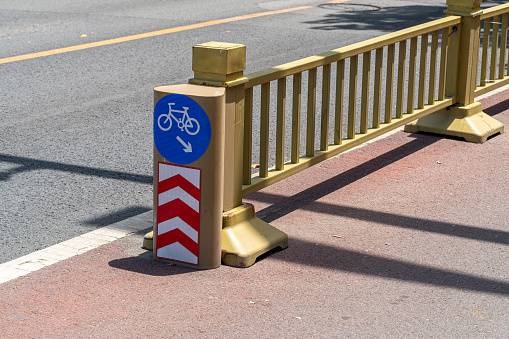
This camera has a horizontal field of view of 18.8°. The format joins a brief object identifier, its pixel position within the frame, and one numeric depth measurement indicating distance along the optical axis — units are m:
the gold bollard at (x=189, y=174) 8.55
